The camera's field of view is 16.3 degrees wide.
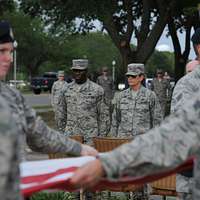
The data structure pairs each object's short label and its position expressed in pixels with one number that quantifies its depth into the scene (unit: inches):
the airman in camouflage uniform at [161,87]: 1015.5
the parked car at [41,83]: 2544.0
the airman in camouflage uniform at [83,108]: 379.9
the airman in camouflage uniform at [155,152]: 124.7
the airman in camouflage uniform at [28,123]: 152.3
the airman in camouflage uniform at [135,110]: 366.3
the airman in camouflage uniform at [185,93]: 204.8
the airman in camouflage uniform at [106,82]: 1003.3
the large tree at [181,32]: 1211.5
